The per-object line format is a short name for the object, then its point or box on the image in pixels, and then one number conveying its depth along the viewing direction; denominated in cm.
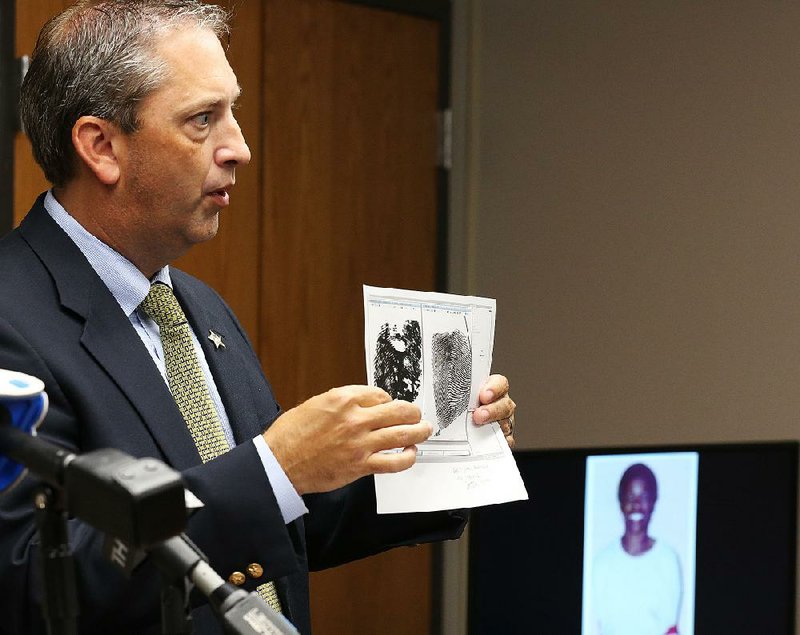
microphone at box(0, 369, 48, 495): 191
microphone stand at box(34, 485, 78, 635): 191
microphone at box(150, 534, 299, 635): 183
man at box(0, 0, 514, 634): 226
